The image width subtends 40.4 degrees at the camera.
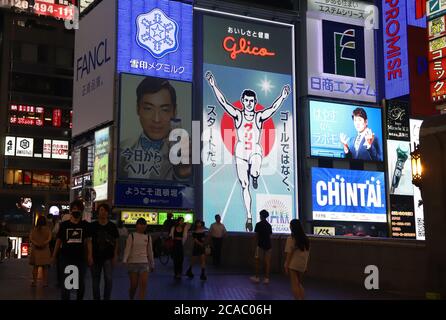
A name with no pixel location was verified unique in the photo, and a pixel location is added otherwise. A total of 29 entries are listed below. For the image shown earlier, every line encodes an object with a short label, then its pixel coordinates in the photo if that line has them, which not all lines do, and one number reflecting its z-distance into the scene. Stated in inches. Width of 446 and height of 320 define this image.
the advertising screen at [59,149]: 2503.7
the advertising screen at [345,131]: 1381.6
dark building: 2416.3
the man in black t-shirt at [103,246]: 391.2
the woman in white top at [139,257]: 407.8
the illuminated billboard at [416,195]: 1453.0
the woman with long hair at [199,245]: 617.3
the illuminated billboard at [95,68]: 1226.7
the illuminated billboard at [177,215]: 1200.2
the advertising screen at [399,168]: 1446.9
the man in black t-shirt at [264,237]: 592.0
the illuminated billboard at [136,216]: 1165.1
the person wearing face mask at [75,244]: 383.2
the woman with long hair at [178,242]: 608.4
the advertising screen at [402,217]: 1427.2
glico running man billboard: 1272.1
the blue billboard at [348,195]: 1353.3
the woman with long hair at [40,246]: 544.7
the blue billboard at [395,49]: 1371.8
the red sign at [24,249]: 2358.5
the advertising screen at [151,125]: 1184.2
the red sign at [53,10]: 1844.2
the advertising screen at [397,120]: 1459.2
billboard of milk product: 1213.7
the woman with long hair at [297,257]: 419.2
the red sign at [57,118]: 2524.6
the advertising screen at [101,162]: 1206.3
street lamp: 682.5
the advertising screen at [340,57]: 1403.8
